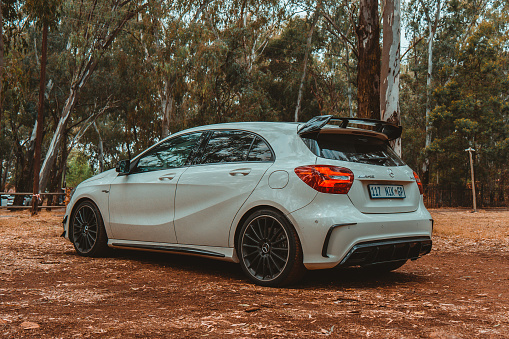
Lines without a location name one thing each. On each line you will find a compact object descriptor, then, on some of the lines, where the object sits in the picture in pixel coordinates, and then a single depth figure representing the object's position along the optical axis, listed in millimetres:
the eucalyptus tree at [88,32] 23219
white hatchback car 4398
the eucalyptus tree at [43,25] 15523
